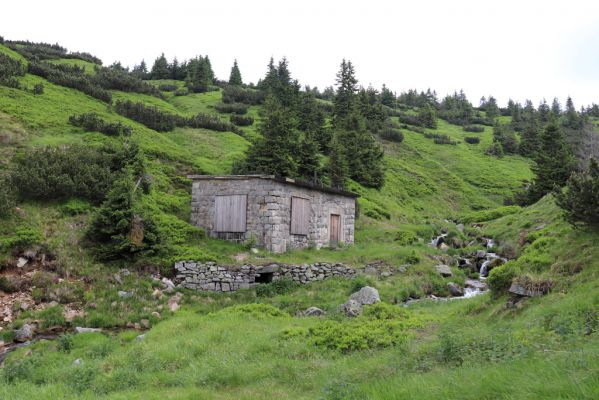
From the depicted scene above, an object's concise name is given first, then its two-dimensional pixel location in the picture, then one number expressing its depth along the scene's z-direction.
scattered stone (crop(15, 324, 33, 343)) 12.27
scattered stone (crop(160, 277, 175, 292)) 16.59
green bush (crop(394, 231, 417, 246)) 26.05
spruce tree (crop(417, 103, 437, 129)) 76.75
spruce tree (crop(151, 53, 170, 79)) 77.38
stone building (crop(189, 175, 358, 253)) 20.73
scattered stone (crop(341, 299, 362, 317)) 12.94
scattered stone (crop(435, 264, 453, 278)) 21.32
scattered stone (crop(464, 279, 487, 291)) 19.69
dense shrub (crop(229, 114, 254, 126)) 46.72
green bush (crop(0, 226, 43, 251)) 15.20
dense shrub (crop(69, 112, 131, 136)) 27.58
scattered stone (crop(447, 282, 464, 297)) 19.17
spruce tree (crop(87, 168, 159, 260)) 16.78
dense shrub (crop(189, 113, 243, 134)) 39.84
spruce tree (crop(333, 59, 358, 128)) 45.78
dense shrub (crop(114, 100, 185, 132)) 35.16
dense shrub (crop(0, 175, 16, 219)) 16.39
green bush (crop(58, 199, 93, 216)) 18.45
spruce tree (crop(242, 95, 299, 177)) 28.11
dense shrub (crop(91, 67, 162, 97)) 44.72
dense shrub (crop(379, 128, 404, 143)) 58.28
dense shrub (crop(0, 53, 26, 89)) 30.55
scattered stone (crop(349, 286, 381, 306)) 14.70
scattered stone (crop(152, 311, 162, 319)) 14.52
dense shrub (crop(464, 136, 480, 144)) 71.00
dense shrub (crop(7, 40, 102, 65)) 51.75
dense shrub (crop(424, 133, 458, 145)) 66.62
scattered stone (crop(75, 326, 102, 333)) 12.87
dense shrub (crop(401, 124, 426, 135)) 71.26
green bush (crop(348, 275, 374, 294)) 17.94
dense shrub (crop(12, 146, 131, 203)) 18.23
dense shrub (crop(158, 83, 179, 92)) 63.12
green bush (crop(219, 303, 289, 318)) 13.90
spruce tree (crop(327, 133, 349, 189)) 32.88
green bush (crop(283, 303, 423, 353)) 9.54
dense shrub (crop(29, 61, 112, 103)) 36.75
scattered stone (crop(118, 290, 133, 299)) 15.07
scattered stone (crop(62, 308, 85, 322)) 13.54
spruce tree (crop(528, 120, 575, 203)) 35.75
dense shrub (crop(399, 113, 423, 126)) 75.88
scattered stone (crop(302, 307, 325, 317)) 14.36
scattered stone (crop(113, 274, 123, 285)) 15.80
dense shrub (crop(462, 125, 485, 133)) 80.06
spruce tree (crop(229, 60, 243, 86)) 78.75
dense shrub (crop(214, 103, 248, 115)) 51.75
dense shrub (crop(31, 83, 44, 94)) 31.45
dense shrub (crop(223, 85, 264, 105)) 58.44
